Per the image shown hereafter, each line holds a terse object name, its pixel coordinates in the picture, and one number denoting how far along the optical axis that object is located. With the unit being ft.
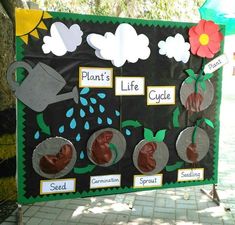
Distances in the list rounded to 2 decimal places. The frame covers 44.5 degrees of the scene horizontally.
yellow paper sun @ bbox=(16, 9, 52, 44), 8.52
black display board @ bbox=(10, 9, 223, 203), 8.93
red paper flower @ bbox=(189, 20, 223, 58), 10.10
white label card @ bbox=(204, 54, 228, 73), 10.50
